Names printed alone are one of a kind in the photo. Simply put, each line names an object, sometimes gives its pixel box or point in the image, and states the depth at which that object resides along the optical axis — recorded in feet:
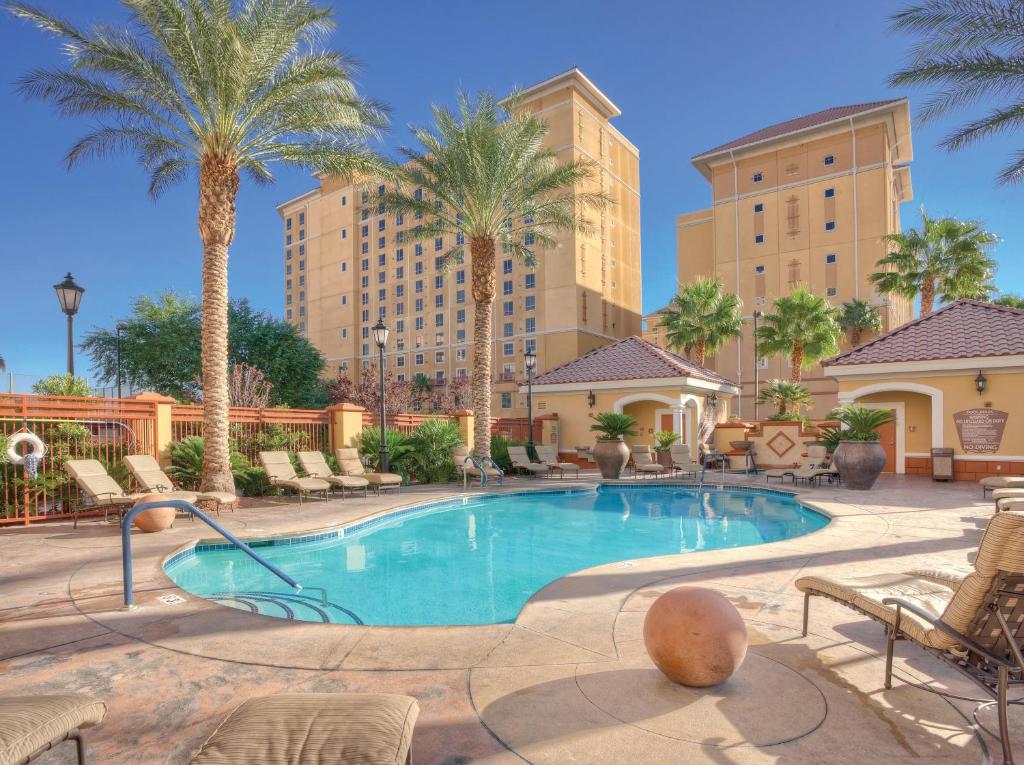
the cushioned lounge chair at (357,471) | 43.86
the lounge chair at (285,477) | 38.32
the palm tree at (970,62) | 43.04
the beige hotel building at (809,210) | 138.10
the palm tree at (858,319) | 124.67
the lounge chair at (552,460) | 59.82
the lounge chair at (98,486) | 29.01
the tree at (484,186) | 53.88
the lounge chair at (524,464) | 60.13
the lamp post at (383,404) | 47.84
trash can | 51.16
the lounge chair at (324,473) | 40.83
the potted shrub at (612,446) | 58.13
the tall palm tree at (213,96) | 34.76
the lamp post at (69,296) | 35.78
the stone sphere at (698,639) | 10.46
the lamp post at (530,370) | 64.90
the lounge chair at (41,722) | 6.48
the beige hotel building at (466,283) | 170.19
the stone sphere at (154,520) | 27.45
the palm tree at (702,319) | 100.32
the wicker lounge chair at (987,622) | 8.87
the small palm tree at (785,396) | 80.33
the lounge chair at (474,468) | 50.44
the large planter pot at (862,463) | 44.16
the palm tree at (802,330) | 93.09
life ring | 28.73
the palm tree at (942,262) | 82.53
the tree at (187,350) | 110.32
